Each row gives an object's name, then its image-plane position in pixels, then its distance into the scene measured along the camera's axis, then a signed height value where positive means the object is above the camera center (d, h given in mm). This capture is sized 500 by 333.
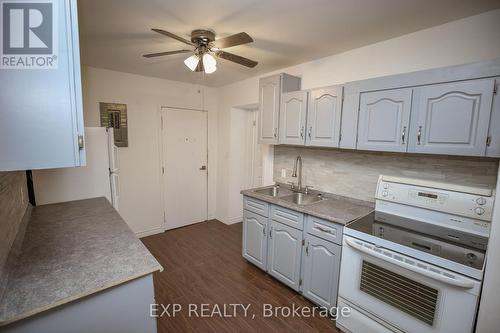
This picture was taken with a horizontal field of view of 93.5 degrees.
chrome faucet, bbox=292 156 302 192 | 2756 -338
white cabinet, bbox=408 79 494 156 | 1416 +187
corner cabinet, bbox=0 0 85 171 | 825 +97
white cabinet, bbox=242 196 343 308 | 1937 -999
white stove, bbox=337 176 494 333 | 1342 -703
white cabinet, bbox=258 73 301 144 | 2582 +453
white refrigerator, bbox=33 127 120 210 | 2227 -426
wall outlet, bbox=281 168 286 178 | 3028 -403
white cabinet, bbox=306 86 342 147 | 2111 +243
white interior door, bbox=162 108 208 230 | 3623 -439
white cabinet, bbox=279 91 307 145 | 2375 +252
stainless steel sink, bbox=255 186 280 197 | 2862 -611
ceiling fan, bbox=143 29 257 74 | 1841 +671
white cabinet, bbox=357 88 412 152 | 1722 +191
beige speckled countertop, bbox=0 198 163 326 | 978 -671
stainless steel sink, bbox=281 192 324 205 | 2621 -630
